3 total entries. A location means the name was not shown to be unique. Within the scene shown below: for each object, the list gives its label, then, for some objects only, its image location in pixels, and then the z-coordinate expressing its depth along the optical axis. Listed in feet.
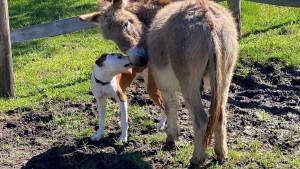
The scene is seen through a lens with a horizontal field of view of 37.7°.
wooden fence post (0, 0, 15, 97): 21.49
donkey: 13.80
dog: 16.83
